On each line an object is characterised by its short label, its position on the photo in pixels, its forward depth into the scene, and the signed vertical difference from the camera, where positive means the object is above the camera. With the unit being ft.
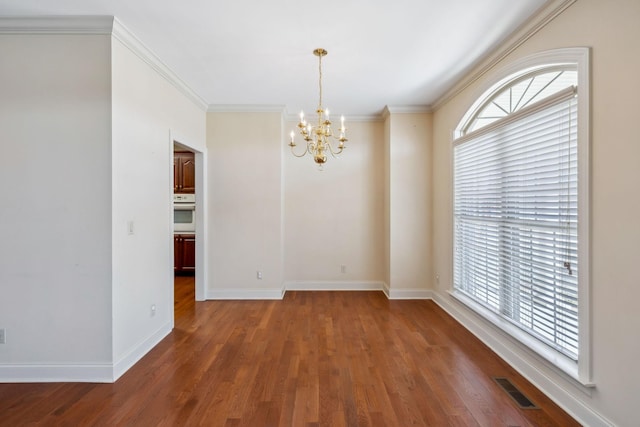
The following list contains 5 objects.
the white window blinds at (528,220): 7.38 -0.24
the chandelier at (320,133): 9.89 +2.54
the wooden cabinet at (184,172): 20.53 +2.55
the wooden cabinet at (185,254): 20.93 -2.94
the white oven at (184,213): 20.83 -0.18
